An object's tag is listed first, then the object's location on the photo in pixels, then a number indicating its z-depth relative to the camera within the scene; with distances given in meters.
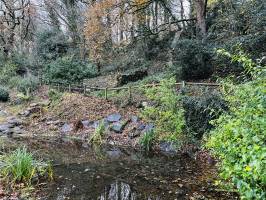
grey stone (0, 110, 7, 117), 11.26
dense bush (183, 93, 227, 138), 6.19
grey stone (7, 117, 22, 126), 10.28
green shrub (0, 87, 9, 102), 12.95
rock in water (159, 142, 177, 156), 6.92
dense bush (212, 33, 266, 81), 8.19
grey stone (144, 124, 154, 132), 7.88
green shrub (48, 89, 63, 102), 11.41
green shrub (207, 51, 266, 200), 2.39
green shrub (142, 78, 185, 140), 6.75
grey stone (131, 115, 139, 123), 8.65
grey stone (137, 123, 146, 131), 8.19
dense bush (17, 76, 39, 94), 13.71
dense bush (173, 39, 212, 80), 9.63
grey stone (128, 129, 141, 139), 8.09
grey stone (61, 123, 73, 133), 9.43
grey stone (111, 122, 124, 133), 8.50
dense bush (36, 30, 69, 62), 17.18
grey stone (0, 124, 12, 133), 9.70
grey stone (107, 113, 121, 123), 9.04
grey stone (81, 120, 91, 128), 9.32
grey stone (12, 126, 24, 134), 9.66
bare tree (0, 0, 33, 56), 17.59
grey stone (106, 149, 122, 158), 6.77
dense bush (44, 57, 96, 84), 14.02
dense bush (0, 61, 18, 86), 15.79
